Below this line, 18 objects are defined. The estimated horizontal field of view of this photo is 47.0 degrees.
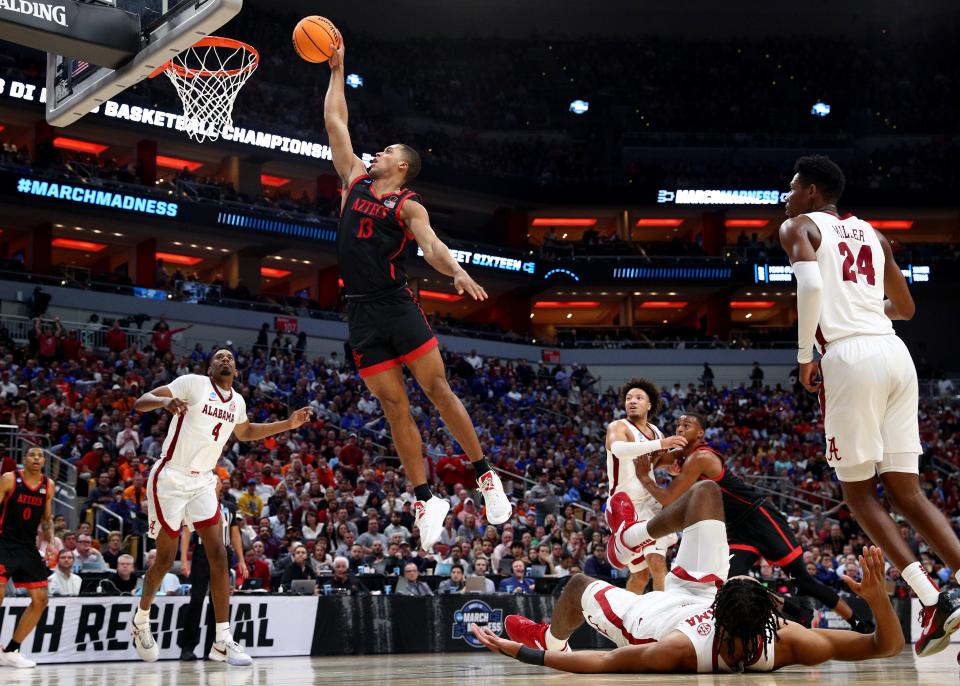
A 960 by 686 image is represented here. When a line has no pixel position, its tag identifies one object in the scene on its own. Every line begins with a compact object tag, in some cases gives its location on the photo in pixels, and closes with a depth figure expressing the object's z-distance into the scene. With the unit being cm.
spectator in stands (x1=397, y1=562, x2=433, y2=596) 1441
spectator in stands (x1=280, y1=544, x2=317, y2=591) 1408
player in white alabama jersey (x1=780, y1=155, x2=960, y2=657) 571
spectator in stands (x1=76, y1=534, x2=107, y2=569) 1366
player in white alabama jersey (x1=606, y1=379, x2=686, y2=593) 1016
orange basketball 772
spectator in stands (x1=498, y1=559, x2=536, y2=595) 1521
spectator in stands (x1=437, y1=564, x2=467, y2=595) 1489
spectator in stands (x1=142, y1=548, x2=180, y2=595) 1289
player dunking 752
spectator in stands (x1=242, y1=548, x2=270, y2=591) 1435
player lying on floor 592
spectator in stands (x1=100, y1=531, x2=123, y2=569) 1394
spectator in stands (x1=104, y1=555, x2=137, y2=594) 1257
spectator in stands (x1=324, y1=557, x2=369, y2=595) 1433
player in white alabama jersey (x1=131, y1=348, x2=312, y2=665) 1018
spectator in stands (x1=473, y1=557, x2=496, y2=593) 1551
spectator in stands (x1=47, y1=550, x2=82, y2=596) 1230
